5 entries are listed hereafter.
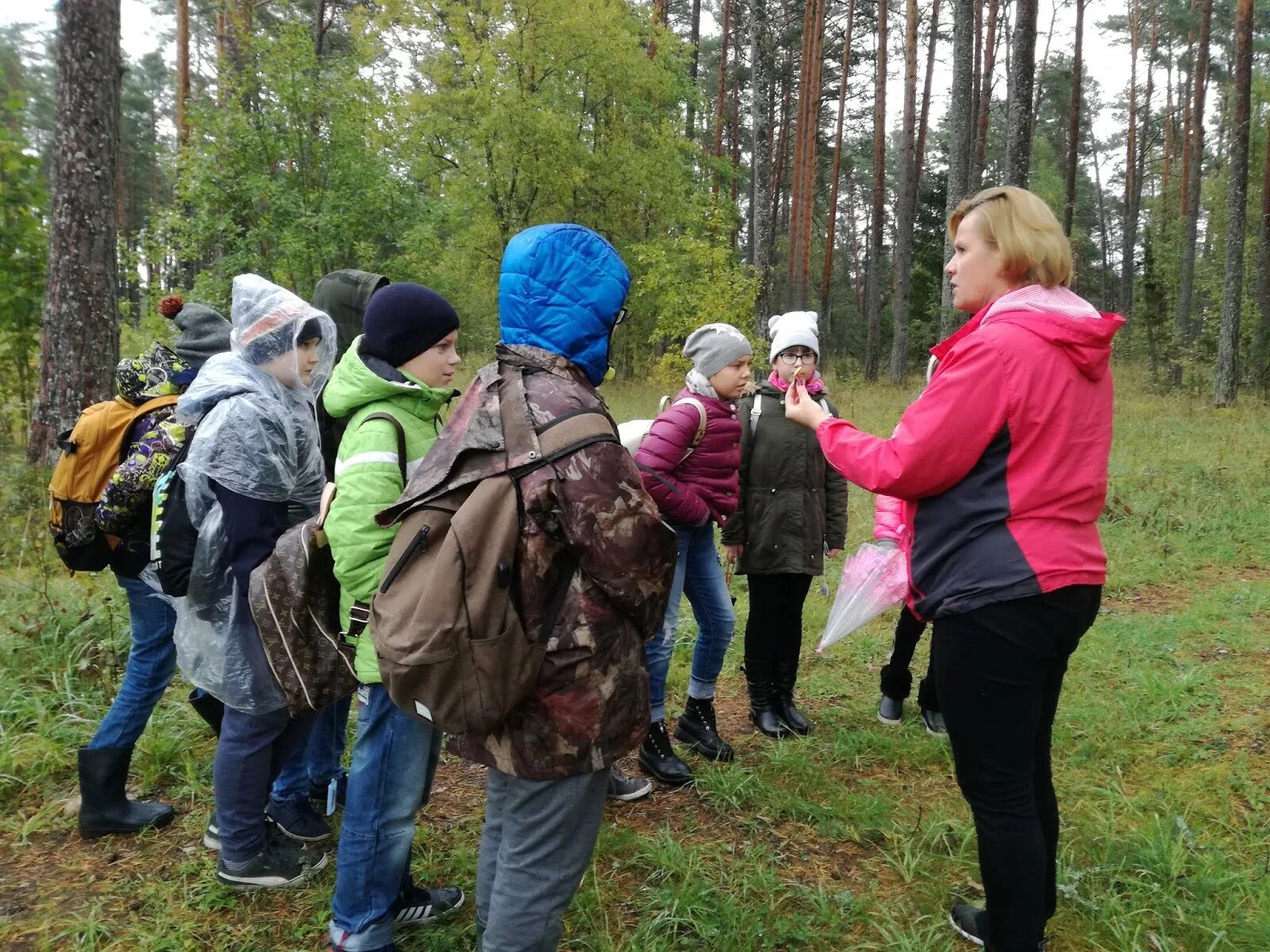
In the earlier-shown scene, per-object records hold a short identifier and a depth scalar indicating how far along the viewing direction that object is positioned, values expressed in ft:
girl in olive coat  12.17
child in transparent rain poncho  8.05
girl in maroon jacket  10.71
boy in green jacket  7.30
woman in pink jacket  6.40
